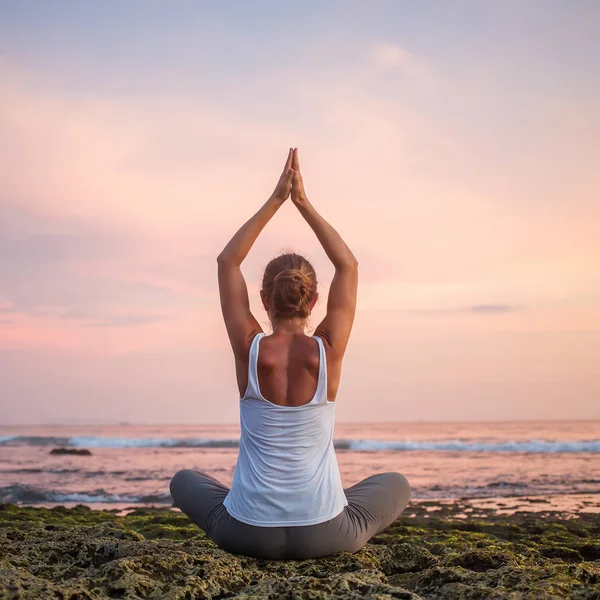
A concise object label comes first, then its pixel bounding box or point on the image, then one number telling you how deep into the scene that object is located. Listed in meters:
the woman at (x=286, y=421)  3.44
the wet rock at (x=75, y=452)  22.61
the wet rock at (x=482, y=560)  3.43
